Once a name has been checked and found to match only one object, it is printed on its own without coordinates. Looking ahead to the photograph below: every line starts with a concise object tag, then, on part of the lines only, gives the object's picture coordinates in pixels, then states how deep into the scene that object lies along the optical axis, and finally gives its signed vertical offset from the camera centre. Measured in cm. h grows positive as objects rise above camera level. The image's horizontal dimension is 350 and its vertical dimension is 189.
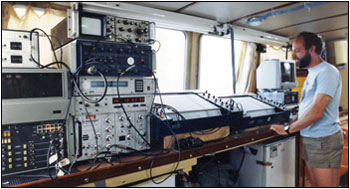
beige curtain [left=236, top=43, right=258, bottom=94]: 378 +27
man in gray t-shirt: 188 -25
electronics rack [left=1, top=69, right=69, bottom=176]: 115 -15
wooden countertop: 119 -45
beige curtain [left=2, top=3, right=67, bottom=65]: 198 +57
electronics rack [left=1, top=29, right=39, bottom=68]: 122 +20
